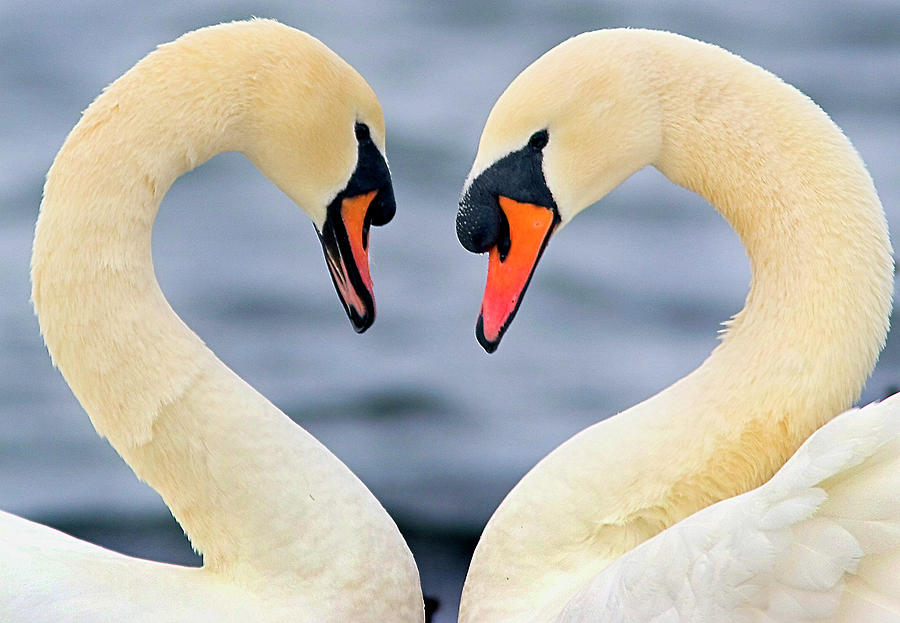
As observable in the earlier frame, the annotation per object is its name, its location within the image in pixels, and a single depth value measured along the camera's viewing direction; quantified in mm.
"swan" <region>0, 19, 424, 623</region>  6750
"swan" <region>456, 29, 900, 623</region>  6762
